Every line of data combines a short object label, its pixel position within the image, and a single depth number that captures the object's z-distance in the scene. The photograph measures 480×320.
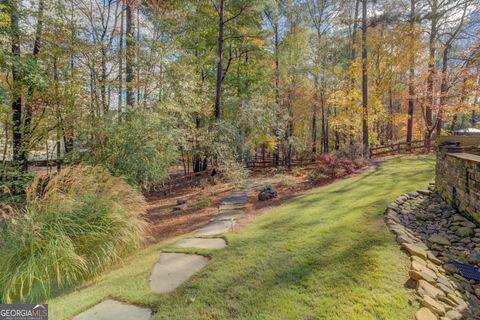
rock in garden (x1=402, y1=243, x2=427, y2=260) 2.78
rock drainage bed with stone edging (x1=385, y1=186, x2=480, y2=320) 2.11
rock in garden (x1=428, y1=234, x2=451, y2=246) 3.32
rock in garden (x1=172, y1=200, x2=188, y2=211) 6.99
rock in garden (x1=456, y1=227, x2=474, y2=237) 3.47
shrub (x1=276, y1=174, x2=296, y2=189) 8.03
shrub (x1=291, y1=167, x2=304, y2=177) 10.45
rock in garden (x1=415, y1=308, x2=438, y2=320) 1.89
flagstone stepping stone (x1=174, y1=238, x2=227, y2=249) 3.63
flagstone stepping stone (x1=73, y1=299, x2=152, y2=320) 2.15
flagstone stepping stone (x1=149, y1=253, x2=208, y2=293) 2.64
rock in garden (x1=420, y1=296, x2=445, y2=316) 1.98
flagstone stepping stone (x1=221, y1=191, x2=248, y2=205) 6.85
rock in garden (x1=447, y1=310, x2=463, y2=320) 1.99
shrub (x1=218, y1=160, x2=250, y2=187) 8.39
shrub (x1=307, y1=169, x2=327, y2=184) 8.26
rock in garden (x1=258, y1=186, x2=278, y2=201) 6.84
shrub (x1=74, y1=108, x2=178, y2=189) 5.83
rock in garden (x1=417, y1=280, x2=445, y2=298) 2.17
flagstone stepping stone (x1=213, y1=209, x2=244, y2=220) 5.49
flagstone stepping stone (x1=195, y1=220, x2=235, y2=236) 4.44
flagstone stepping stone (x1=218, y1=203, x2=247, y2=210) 6.34
